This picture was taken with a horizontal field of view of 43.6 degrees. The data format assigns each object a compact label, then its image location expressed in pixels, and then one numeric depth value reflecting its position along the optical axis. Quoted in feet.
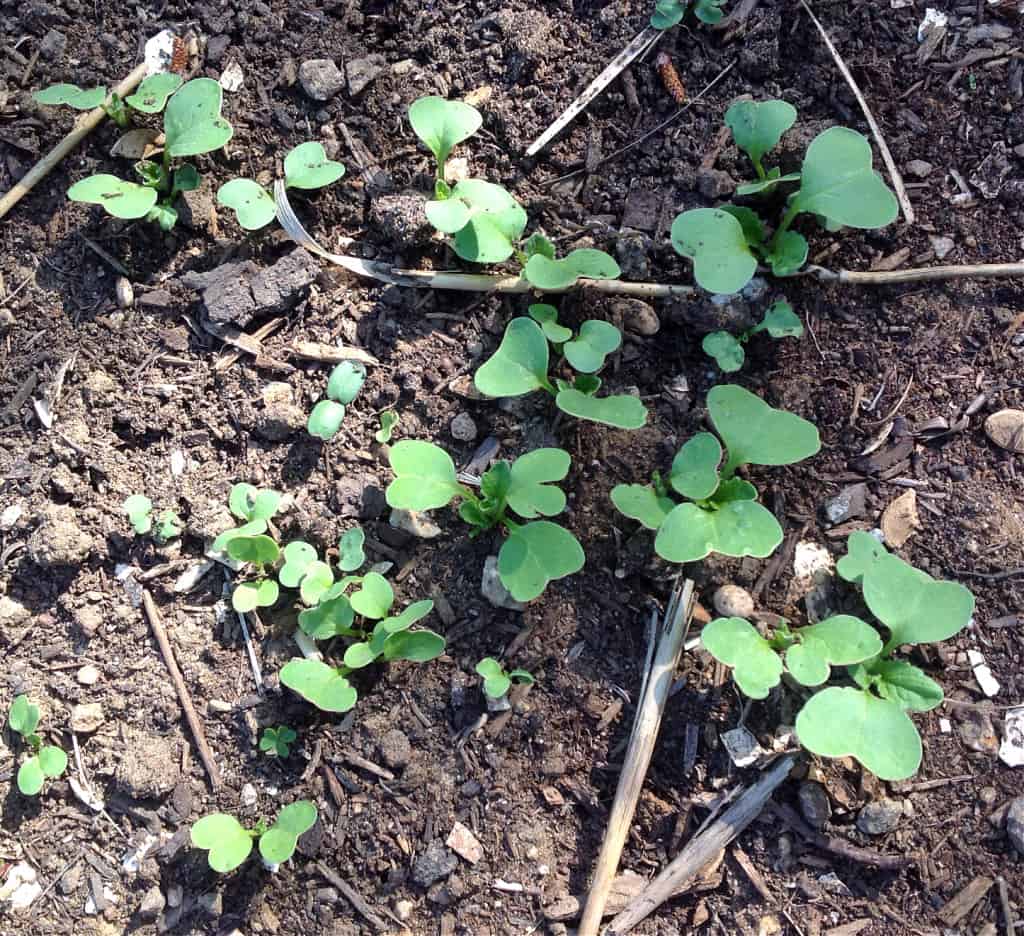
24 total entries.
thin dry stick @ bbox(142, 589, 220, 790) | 0.94
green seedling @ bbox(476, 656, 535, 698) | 0.92
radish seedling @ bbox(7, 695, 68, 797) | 0.94
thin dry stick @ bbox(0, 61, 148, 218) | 1.05
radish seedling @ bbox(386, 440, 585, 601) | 0.91
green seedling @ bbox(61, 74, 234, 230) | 1.00
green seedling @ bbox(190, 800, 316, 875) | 0.89
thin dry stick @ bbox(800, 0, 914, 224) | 1.02
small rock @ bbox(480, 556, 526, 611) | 0.95
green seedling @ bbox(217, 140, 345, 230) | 1.01
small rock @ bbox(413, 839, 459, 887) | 0.91
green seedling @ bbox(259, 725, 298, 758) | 0.94
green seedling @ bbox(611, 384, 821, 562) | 0.90
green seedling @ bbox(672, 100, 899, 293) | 0.95
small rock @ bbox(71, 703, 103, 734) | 0.95
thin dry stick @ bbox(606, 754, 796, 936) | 0.90
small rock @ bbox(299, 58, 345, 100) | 1.06
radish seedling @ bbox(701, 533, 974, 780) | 0.87
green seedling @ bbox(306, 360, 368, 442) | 0.97
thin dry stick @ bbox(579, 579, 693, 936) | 0.90
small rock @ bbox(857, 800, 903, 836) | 0.90
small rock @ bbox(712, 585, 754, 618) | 0.94
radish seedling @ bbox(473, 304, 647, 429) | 0.93
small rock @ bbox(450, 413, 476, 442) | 0.99
